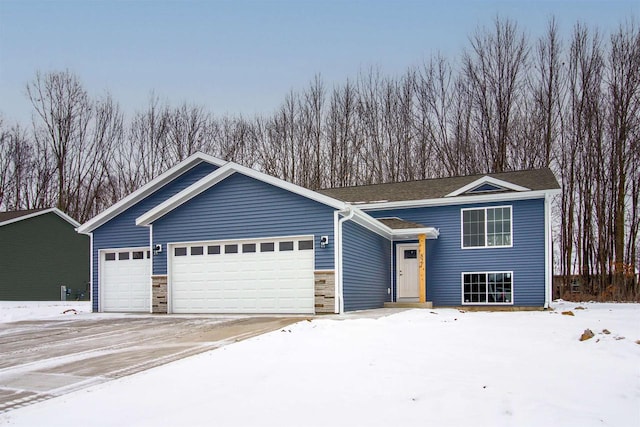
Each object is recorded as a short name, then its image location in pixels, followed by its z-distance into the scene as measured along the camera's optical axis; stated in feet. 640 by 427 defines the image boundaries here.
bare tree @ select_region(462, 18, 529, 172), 101.71
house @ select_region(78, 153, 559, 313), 51.31
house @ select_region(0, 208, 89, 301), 95.09
